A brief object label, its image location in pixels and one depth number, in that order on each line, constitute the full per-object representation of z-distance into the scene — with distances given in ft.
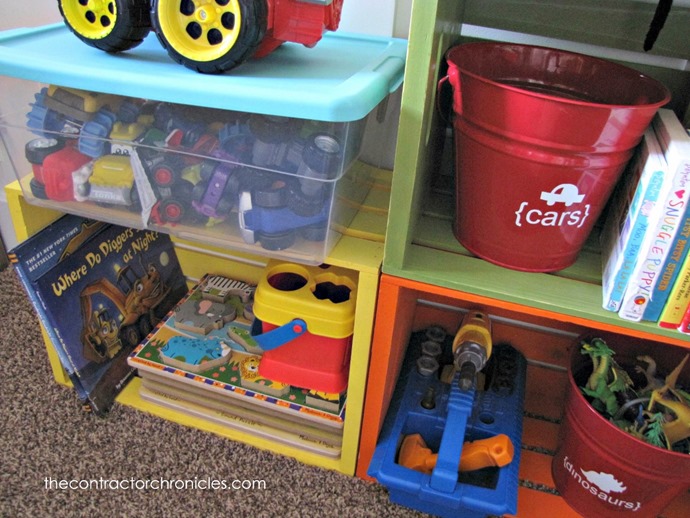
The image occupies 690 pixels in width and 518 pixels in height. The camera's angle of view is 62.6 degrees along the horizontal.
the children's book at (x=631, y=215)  2.10
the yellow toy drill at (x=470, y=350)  3.04
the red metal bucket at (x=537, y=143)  2.07
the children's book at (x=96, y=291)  3.02
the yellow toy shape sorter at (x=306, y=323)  2.82
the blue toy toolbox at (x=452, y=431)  2.65
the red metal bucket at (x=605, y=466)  2.56
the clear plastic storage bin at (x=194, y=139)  2.18
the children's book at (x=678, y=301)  2.18
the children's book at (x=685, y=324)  2.24
